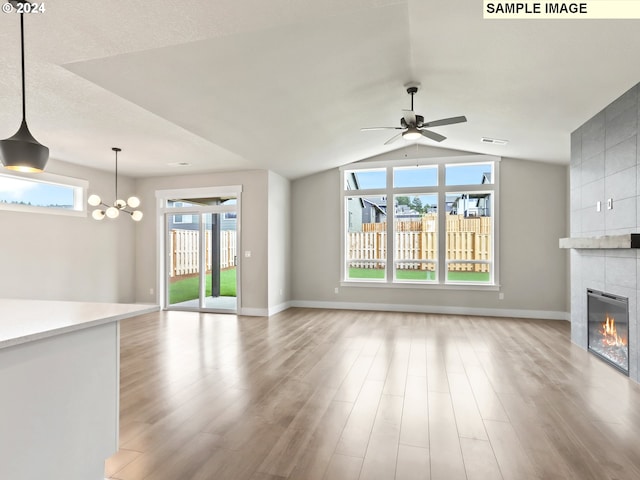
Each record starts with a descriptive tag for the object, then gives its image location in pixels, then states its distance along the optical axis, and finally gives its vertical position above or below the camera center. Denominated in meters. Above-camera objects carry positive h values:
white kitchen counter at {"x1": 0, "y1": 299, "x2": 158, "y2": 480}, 1.49 -0.69
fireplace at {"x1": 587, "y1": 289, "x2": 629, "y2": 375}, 3.70 -0.97
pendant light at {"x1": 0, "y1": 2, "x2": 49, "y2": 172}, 1.95 +0.53
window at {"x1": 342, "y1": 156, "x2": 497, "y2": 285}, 6.97 +0.43
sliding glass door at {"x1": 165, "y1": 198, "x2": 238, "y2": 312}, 7.13 -0.22
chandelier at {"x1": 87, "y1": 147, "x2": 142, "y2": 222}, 5.27 +0.61
